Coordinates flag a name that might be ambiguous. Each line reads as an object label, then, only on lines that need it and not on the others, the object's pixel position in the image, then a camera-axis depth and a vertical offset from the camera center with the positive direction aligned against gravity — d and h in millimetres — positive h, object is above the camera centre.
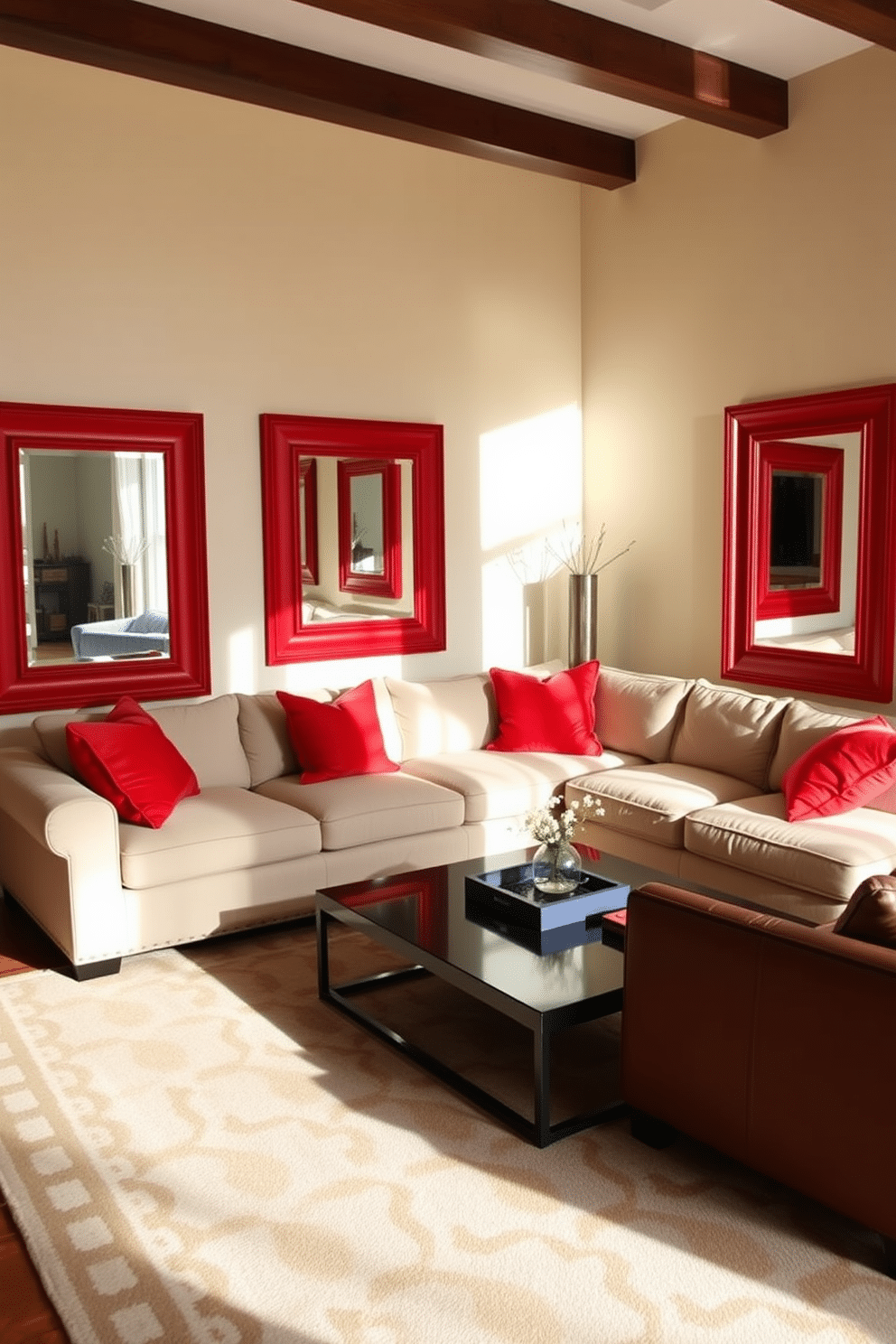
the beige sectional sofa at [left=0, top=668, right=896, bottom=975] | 4184 -963
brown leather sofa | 2457 -1063
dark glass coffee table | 3092 -1133
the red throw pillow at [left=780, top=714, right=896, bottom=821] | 4508 -807
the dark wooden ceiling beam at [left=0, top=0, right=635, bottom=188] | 4375 +2036
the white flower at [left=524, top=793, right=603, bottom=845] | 3770 -828
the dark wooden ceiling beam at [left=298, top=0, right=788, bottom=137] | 4113 +1981
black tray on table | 3598 -1070
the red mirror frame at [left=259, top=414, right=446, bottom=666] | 5570 +190
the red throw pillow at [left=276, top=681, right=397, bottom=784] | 5176 -740
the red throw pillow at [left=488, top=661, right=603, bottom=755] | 5734 -703
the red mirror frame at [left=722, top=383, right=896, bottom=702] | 5020 +116
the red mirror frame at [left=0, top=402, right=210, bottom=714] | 4879 +48
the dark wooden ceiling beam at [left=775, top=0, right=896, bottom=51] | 3912 +1857
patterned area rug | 2402 -1498
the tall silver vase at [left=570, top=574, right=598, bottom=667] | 6172 -255
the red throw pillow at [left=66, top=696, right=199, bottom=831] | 4430 -740
